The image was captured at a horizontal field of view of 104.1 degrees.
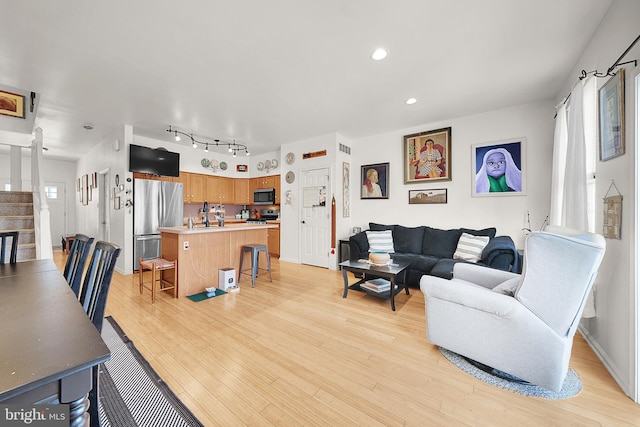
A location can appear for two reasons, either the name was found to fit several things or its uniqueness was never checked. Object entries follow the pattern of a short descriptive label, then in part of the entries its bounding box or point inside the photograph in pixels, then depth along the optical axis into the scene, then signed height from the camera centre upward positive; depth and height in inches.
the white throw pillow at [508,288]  71.2 -22.5
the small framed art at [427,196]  167.3 +10.3
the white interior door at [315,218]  198.2 -4.8
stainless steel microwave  246.5 +16.5
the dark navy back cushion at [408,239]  165.5 -19.0
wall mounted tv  173.2 +39.1
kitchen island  129.3 -21.6
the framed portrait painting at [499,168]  143.1 +25.6
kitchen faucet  146.9 -2.1
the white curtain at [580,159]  82.4 +17.5
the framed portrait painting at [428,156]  165.0 +38.0
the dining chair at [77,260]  63.5 -12.3
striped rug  55.2 -45.4
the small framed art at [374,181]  190.7 +24.1
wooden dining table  22.3 -14.4
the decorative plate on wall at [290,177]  218.1 +31.3
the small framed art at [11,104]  128.3 +58.2
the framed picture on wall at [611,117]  67.7 +27.0
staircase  125.6 -2.3
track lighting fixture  185.2 +60.5
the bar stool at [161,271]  121.1 -29.3
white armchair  58.1 -25.6
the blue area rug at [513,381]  63.4 -46.1
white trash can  139.3 -36.8
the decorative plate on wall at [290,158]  217.8 +47.8
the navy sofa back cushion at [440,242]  152.3 -19.5
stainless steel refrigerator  176.9 +1.0
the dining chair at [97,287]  39.2 -14.2
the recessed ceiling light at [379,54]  91.8 +59.5
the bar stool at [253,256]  148.2 -26.7
